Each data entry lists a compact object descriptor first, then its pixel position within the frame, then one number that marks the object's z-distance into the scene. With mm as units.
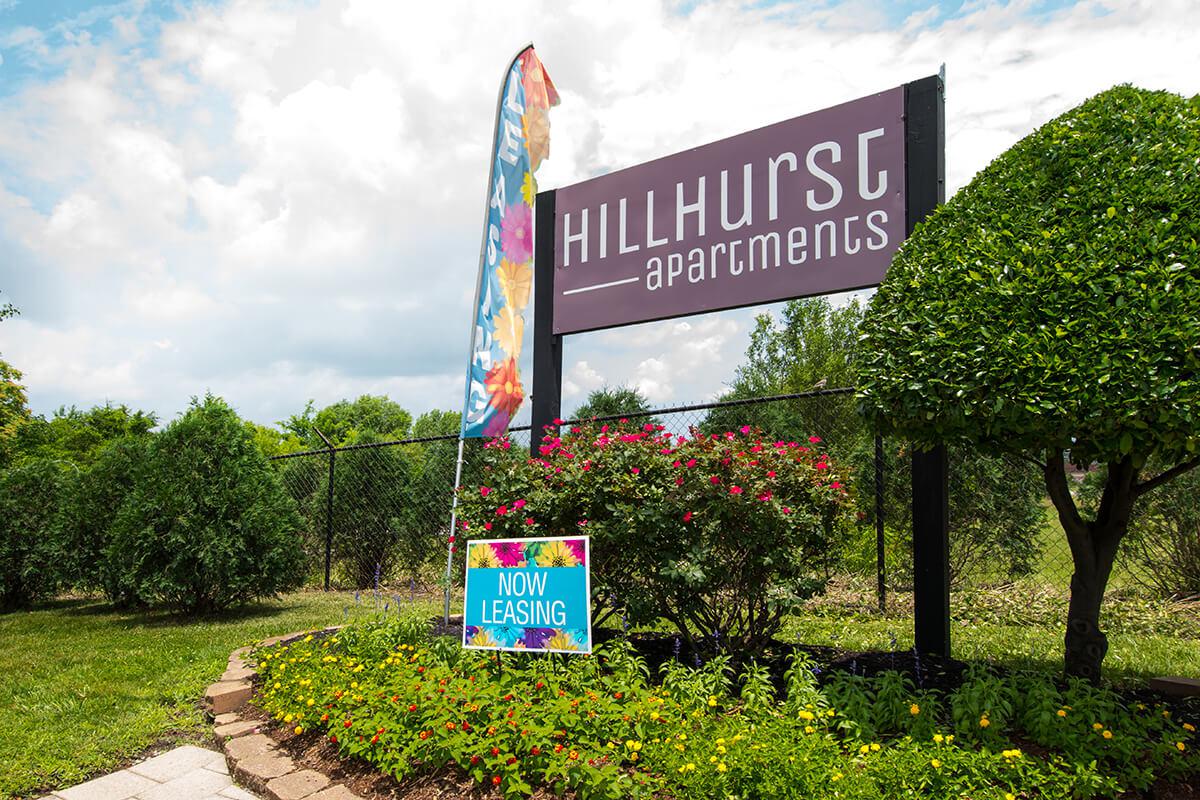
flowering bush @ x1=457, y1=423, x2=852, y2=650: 3705
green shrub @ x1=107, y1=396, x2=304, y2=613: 6969
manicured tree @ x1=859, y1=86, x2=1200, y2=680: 2766
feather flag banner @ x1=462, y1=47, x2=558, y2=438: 6109
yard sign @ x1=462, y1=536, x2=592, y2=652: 3545
